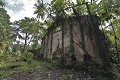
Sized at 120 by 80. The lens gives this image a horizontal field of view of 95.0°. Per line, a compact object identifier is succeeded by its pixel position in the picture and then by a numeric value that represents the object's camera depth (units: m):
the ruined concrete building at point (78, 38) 4.42
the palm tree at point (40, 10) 8.52
